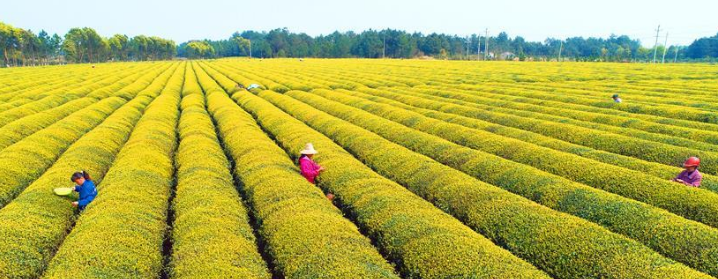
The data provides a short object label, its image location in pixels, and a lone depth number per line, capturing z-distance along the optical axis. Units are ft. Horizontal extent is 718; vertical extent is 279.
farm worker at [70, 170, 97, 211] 42.83
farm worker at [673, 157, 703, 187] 41.96
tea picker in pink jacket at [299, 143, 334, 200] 51.56
